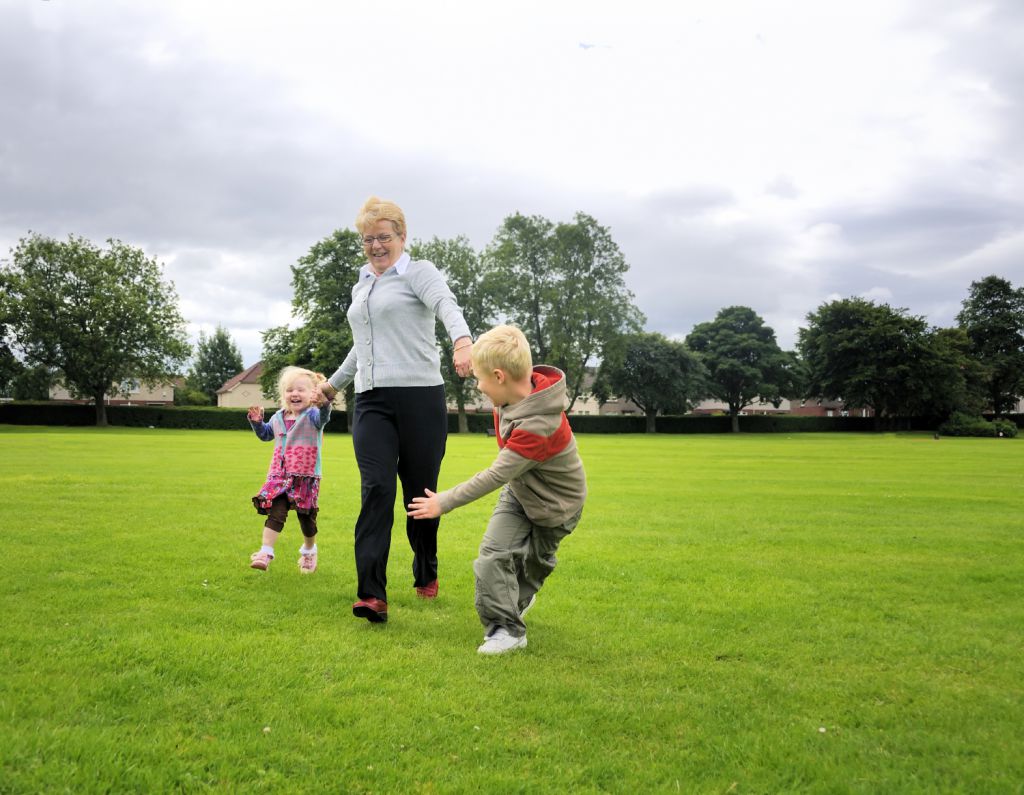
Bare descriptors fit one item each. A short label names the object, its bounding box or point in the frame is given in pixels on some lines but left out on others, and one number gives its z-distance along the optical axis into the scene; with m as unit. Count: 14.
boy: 4.32
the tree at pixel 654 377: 72.06
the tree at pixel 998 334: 80.62
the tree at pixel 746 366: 76.75
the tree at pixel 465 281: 64.19
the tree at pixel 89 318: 56.12
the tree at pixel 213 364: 115.31
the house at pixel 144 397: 113.12
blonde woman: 5.17
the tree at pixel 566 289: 63.50
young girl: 6.63
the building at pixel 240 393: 104.94
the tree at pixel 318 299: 54.62
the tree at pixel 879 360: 69.12
